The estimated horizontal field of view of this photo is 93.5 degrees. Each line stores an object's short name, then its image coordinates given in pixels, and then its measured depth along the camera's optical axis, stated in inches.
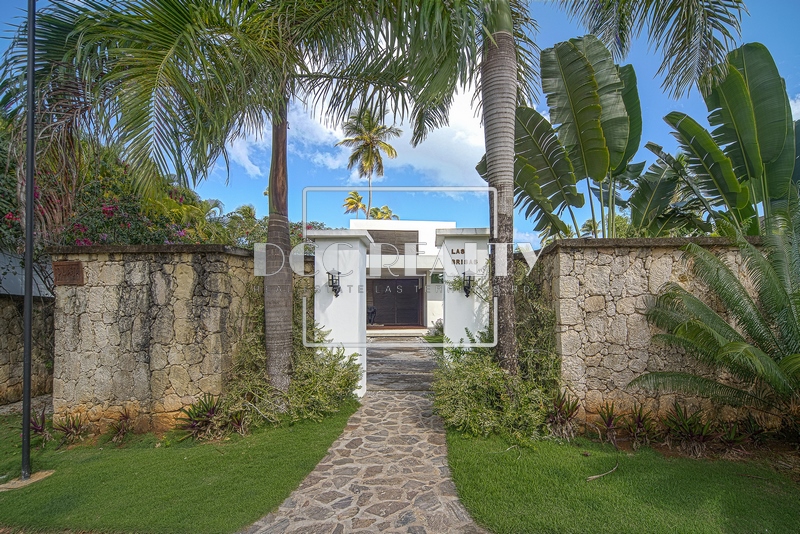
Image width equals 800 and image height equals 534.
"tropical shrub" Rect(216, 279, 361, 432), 219.0
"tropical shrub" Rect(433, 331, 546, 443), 197.8
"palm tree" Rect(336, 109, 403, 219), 1039.6
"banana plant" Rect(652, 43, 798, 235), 237.3
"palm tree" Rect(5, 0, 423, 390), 165.5
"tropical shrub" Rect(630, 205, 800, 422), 173.6
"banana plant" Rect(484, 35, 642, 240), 237.3
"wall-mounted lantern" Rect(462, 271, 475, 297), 262.4
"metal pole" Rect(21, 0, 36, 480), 174.4
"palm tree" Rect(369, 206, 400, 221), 1421.0
